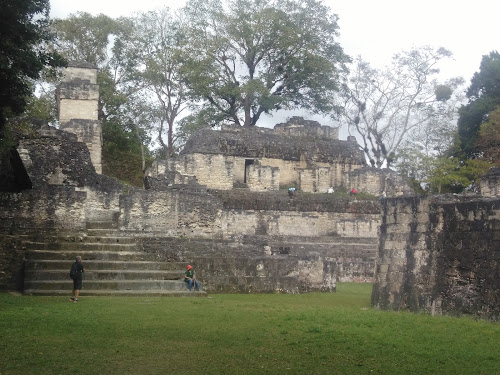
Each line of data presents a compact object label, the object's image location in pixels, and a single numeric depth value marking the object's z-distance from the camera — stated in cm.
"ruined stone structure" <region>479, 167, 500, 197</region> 1580
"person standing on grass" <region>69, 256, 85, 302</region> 1401
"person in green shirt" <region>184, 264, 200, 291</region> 1638
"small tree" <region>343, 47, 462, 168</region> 4253
